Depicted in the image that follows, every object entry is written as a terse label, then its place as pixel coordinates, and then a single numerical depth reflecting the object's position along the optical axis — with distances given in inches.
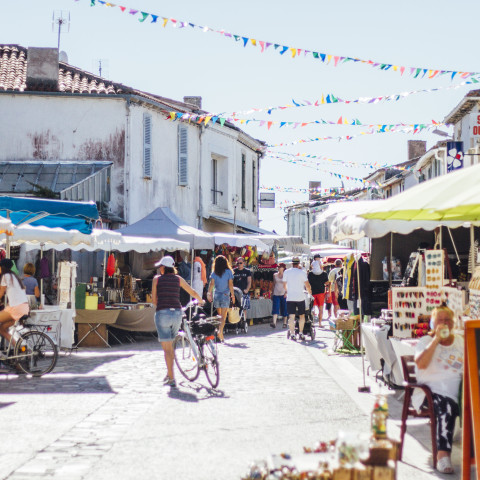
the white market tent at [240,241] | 872.3
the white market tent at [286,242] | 1025.2
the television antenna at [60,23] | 1304.6
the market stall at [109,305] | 668.7
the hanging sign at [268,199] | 1545.3
